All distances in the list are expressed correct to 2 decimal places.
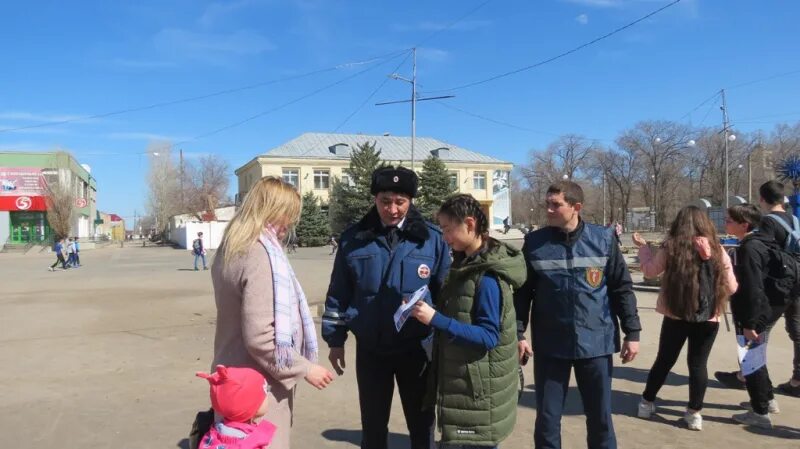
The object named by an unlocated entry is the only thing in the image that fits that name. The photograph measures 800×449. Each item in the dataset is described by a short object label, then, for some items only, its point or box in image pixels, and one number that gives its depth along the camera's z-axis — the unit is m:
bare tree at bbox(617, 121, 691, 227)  67.31
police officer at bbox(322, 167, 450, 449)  3.03
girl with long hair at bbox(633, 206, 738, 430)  4.27
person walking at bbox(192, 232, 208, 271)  24.05
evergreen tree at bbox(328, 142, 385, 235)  48.53
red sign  48.34
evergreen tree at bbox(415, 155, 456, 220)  50.00
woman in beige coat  2.40
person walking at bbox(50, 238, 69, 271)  25.39
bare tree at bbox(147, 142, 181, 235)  75.50
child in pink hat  2.26
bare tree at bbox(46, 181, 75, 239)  48.69
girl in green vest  2.72
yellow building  57.78
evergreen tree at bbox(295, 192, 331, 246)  47.66
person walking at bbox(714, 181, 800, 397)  4.91
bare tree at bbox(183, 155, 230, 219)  75.38
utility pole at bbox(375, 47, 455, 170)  27.84
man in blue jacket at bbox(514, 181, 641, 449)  3.30
